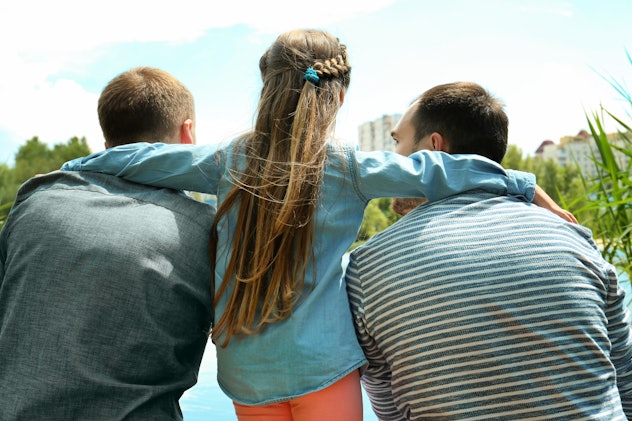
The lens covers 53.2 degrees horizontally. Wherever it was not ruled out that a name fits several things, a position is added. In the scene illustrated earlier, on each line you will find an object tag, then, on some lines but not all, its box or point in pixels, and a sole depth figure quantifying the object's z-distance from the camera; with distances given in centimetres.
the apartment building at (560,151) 5247
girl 131
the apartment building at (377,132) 5871
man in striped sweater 125
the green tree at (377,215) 2851
